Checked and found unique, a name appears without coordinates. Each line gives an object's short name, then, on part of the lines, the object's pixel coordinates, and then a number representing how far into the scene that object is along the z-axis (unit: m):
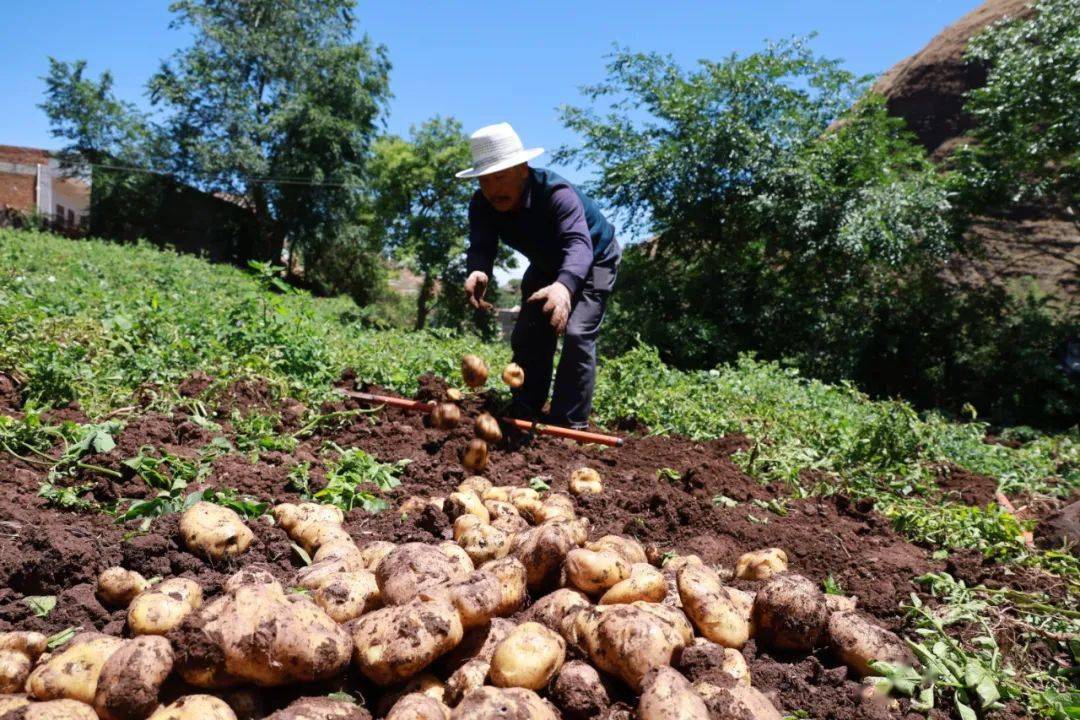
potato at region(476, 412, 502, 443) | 4.18
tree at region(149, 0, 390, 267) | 28.44
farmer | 4.56
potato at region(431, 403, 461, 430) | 4.37
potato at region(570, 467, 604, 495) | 3.60
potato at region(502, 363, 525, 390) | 4.65
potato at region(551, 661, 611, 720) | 1.86
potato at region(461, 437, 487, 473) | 3.91
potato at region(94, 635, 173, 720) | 1.69
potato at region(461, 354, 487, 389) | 4.69
